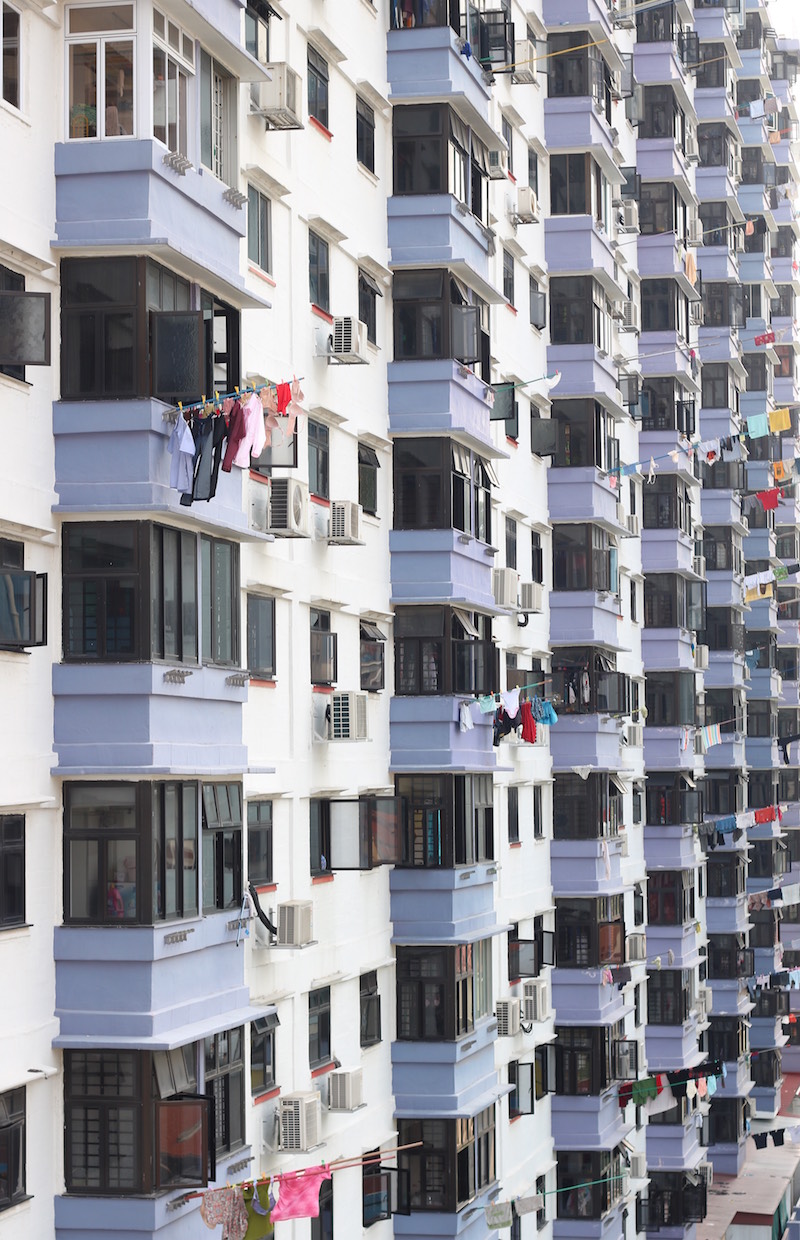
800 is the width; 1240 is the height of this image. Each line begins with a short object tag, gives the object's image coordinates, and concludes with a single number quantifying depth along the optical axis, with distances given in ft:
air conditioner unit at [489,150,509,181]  102.83
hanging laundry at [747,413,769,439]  143.23
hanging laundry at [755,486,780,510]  166.71
